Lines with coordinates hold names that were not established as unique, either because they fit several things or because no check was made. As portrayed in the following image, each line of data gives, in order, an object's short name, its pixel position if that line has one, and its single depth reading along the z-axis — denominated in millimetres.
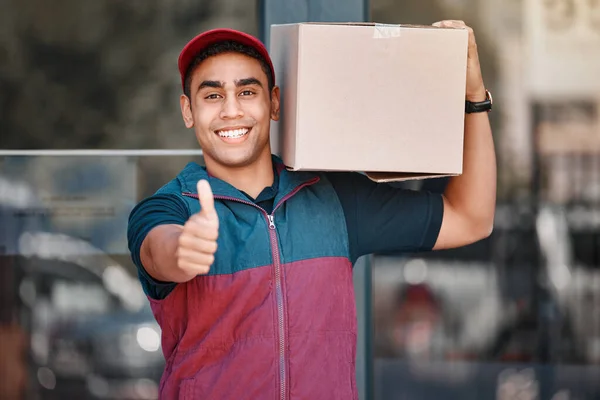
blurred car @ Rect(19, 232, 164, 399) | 6921
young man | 4133
